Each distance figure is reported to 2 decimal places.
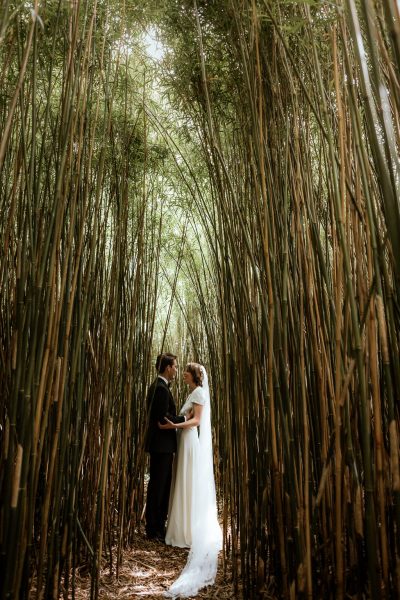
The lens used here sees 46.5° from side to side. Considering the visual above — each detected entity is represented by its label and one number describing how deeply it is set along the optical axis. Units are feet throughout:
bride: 7.82
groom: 9.33
